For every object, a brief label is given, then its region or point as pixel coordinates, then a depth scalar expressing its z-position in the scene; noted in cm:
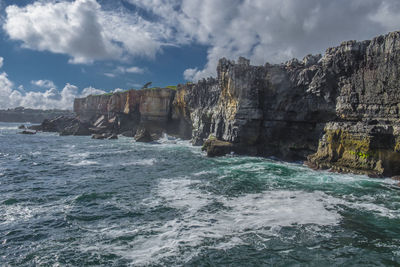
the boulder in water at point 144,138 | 5806
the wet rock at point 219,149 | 3600
